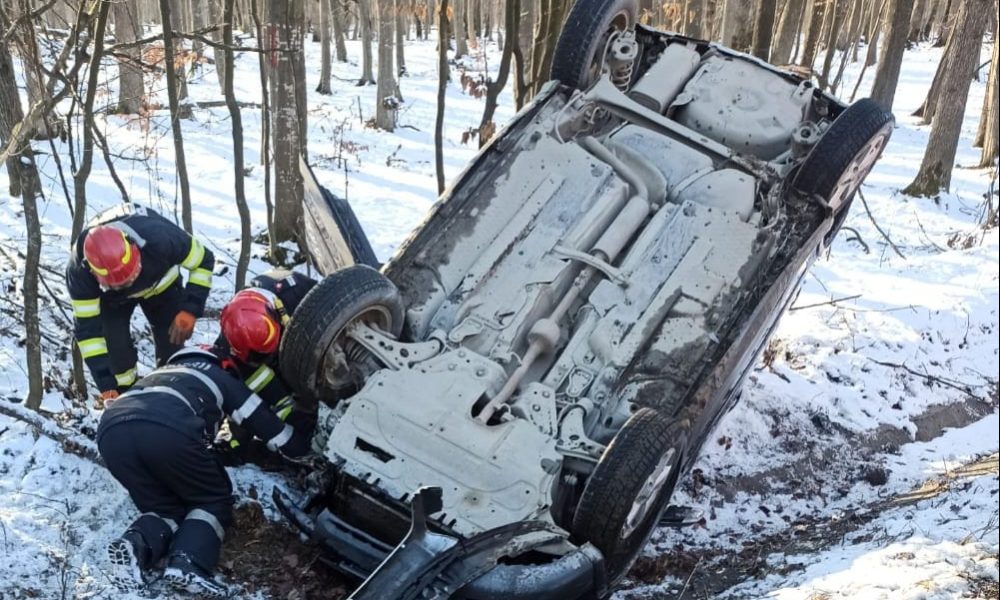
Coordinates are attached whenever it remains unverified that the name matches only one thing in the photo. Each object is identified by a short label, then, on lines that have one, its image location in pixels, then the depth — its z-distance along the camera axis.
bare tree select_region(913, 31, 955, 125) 15.66
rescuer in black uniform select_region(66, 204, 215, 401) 4.49
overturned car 3.63
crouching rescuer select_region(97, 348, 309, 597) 3.59
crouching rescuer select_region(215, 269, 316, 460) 4.21
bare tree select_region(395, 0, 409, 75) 20.66
